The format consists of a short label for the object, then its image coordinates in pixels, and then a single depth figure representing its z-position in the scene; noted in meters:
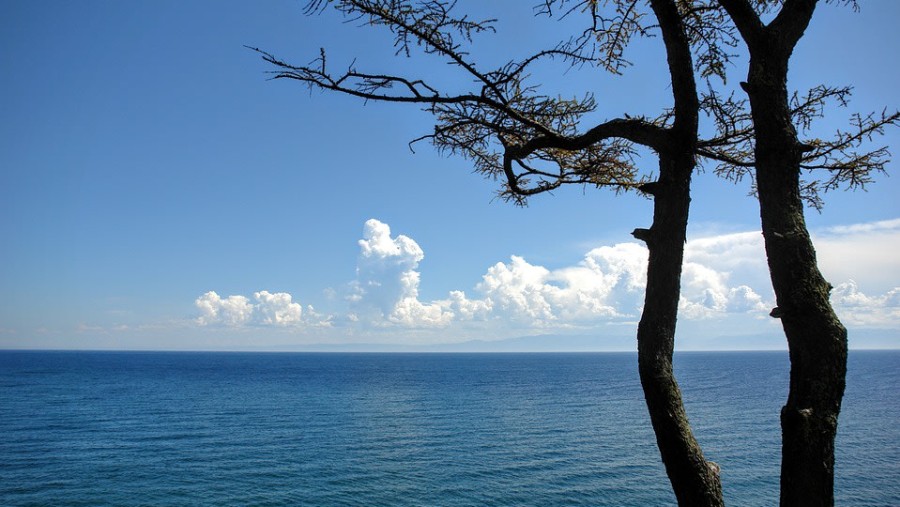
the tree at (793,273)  3.31
